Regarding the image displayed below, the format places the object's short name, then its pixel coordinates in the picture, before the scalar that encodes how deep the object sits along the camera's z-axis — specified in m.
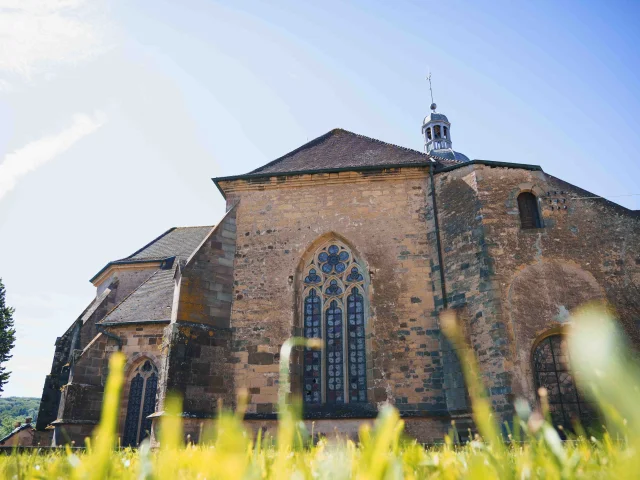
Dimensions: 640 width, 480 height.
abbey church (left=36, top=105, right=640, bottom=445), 10.50
